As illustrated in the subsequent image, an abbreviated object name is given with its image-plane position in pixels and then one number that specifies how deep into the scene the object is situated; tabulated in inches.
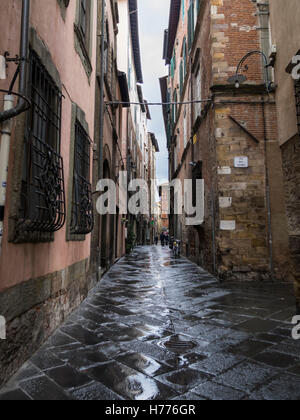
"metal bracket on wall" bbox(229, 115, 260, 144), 277.7
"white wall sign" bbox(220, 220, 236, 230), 270.7
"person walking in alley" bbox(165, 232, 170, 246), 1094.1
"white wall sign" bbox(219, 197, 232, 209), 273.3
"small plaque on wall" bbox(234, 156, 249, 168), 276.1
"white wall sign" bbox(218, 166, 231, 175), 276.7
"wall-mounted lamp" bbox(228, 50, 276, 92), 255.4
